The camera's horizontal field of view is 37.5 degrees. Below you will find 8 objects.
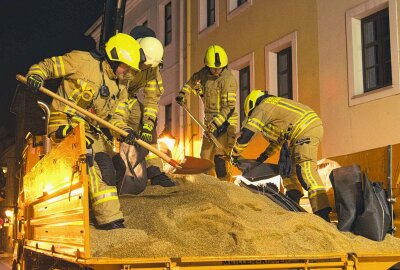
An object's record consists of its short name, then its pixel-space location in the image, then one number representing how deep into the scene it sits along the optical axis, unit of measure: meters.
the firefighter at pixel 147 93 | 7.08
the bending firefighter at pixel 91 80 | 5.62
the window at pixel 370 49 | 10.54
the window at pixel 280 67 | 13.34
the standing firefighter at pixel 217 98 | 9.23
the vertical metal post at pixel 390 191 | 5.25
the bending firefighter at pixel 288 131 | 6.85
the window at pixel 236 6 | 14.64
